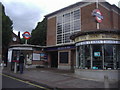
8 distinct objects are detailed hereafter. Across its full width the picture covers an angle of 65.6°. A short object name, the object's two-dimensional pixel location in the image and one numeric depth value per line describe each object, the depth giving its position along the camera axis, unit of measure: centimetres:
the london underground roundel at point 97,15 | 1055
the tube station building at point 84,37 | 820
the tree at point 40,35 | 2628
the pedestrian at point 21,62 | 956
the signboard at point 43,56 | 1629
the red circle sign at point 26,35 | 1596
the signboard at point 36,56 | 1560
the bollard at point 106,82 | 408
